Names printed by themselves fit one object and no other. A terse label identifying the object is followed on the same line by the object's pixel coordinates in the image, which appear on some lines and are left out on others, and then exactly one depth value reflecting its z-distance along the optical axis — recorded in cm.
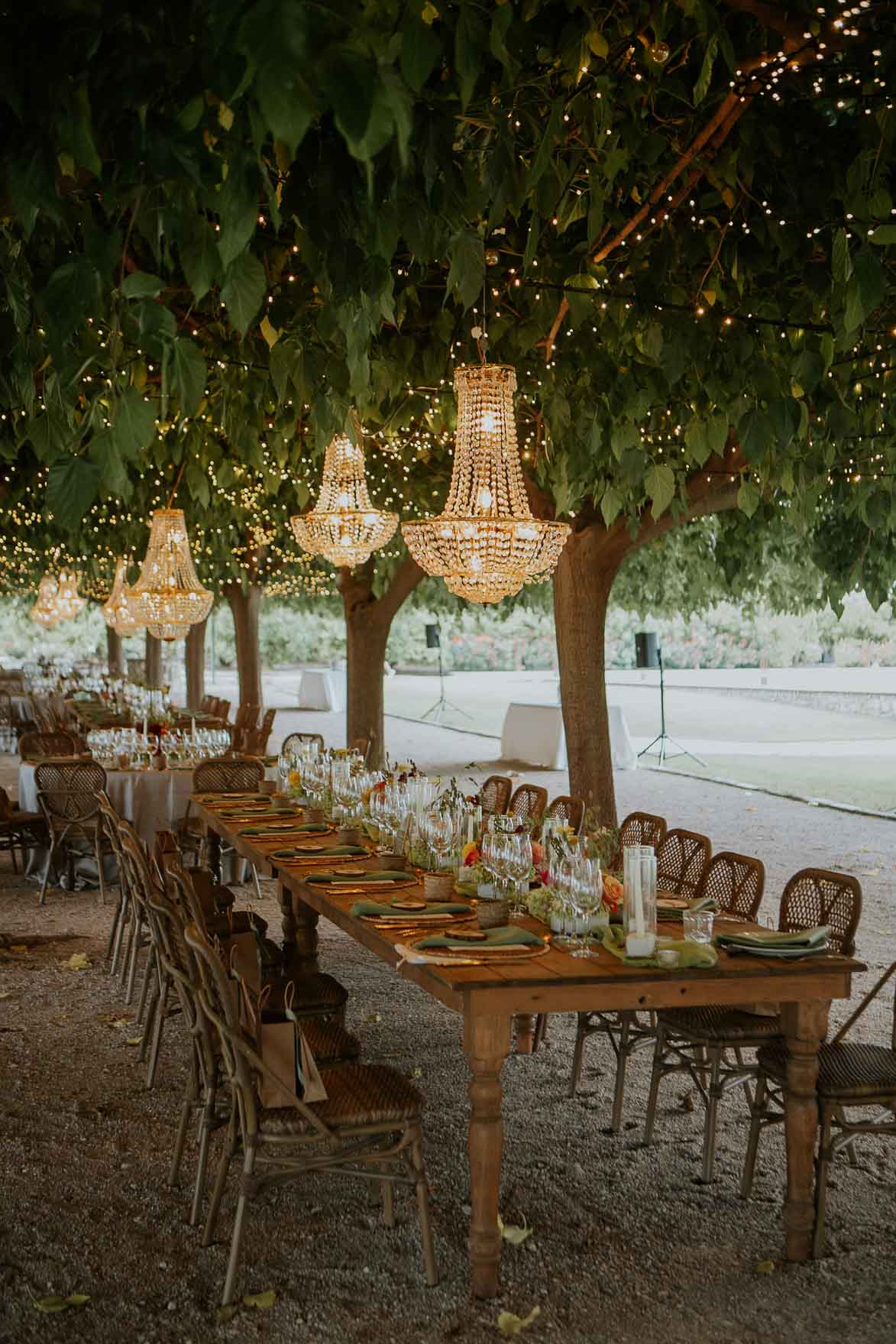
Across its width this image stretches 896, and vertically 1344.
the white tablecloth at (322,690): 3195
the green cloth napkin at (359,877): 509
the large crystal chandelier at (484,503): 542
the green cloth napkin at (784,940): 385
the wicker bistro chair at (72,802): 896
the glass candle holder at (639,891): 391
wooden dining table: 351
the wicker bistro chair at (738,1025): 427
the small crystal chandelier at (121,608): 1304
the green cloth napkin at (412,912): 444
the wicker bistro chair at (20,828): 932
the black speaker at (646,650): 1795
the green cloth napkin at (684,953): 369
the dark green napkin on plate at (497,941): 393
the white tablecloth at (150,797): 977
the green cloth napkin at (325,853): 566
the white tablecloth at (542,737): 1747
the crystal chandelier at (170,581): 1002
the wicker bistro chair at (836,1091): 381
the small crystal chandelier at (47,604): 2255
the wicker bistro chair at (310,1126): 353
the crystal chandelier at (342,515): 747
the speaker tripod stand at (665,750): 1789
